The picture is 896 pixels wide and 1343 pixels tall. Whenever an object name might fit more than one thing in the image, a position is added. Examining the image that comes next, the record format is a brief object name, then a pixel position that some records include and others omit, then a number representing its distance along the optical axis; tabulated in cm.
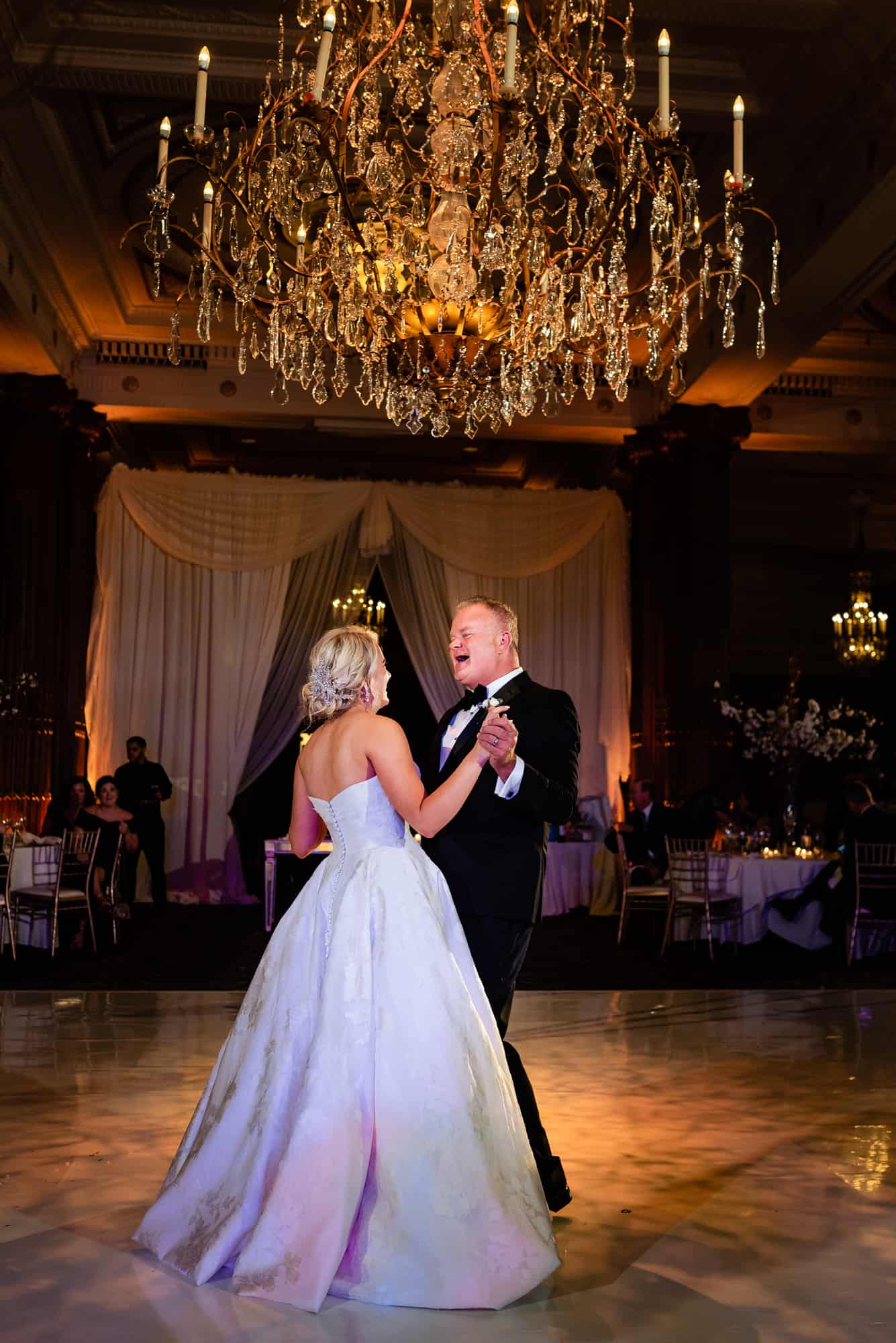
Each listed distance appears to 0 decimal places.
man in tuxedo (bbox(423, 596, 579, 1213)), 306
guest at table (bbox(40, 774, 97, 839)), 959
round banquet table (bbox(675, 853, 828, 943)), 868
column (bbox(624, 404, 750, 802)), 1080
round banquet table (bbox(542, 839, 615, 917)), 1125
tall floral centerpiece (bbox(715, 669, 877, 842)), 895
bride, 260
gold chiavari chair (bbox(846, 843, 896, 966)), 823
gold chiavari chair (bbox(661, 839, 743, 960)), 844
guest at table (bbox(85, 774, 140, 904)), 920
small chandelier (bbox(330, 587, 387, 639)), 1218
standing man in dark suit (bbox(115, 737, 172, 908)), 1088
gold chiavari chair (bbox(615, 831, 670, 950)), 891
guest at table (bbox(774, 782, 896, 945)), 823
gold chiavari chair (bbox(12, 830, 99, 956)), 802
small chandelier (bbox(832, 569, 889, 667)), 1248
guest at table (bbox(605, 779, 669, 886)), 990
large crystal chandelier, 473
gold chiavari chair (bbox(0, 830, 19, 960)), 766
